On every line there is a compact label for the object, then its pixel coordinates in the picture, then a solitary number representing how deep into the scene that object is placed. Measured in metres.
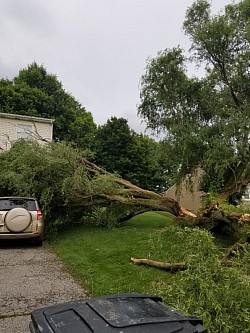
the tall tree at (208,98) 11.46
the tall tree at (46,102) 30.68
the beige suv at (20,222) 8.55
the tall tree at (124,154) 30.95
